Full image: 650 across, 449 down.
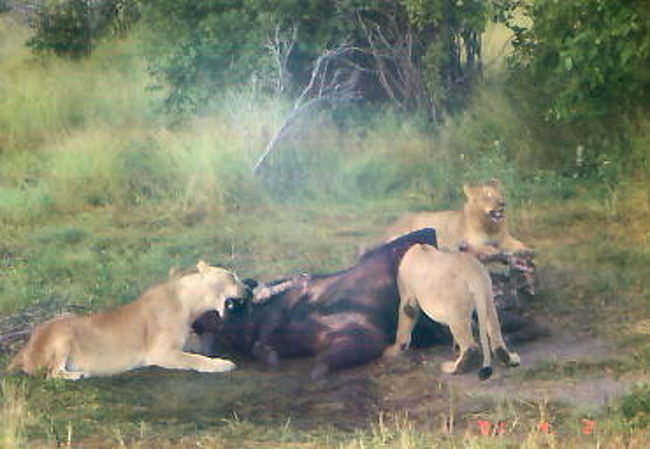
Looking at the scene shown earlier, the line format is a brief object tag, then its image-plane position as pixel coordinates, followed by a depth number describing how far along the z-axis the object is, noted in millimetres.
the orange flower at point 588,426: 12953
